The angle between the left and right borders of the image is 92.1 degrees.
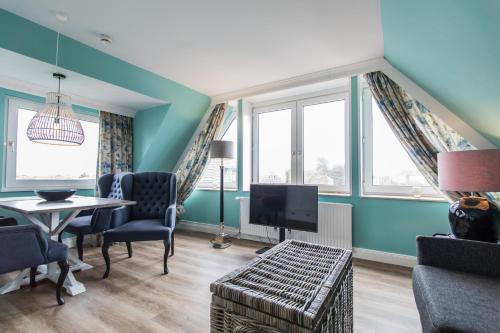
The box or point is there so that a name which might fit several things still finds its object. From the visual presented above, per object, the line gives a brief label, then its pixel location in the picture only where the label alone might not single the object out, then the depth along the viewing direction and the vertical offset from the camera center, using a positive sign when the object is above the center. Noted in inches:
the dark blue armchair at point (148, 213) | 98.2 -19.4
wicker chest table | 35.2 -19.7
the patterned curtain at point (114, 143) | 149.1 +20.0
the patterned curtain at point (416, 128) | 95.1 +19.8
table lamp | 61.2 -2.6
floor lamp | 135.9 +12.5
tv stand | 121.7 -30.3
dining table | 79.7 -16.8
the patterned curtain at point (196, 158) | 159.8 +11.4
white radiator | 115.8 -26.0
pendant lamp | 88.8 +19.0
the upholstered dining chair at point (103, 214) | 106.7 -18.3
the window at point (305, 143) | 128.2 +18.9
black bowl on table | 93.2 -8.0
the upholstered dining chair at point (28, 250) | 64.0 -22.0
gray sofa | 40.2 -23.5
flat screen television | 113.0 -15.4
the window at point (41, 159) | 117.0 +8.6
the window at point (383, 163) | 110.5 +6.1
